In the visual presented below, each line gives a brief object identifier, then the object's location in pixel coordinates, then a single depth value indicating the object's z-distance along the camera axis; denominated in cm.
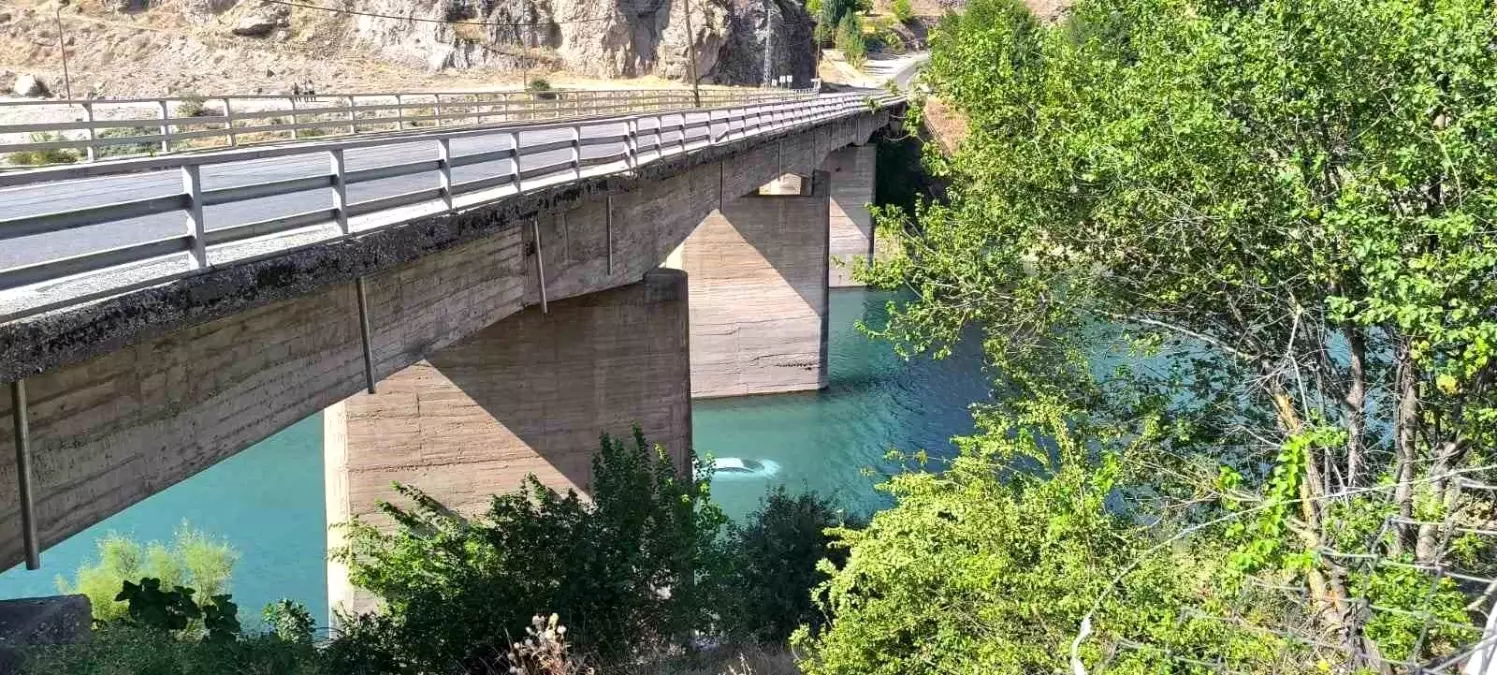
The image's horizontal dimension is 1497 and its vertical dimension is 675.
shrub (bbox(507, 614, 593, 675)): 742
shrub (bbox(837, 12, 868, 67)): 10019
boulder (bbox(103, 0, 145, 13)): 6450
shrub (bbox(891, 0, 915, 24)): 12319
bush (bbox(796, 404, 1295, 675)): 750
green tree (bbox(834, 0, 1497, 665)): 736
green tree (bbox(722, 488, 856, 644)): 1354
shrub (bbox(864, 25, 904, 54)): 11775
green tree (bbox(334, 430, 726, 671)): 1134
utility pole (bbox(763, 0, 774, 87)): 6939
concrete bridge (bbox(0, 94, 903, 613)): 577
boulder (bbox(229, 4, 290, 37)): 6406
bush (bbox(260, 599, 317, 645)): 1174
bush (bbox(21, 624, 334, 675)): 729
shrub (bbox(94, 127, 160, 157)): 2361
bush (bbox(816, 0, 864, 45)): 10738
